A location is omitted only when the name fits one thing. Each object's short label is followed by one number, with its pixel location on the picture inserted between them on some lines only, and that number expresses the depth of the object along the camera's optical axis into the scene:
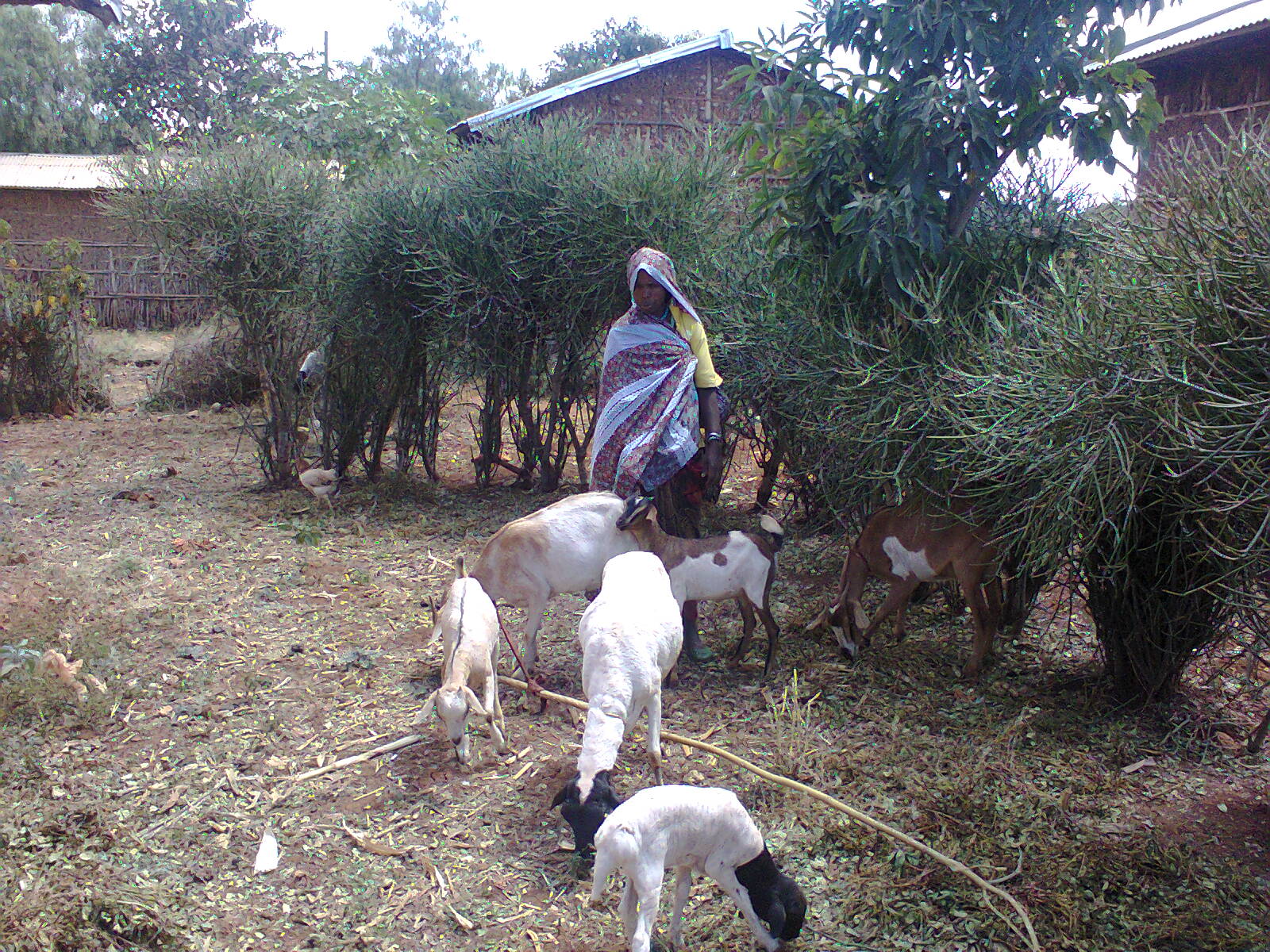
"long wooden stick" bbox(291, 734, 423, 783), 4.21
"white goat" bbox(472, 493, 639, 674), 4.94
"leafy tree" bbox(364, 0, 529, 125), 50.59
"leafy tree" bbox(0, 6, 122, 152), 32.66
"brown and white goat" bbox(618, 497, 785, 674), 5.00
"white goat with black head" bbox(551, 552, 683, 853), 3.36
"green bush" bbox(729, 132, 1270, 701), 3.44
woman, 5.36
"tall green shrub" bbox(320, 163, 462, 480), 8.50
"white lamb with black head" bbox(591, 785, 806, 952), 2.83
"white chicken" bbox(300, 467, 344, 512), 8.60
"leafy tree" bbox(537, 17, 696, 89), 35.50
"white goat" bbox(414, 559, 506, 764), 4.06
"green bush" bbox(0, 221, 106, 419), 12.11
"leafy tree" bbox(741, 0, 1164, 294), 4.95
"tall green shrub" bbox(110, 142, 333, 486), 8.41
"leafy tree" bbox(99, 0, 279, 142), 30.47
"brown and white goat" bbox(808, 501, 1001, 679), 5.01
